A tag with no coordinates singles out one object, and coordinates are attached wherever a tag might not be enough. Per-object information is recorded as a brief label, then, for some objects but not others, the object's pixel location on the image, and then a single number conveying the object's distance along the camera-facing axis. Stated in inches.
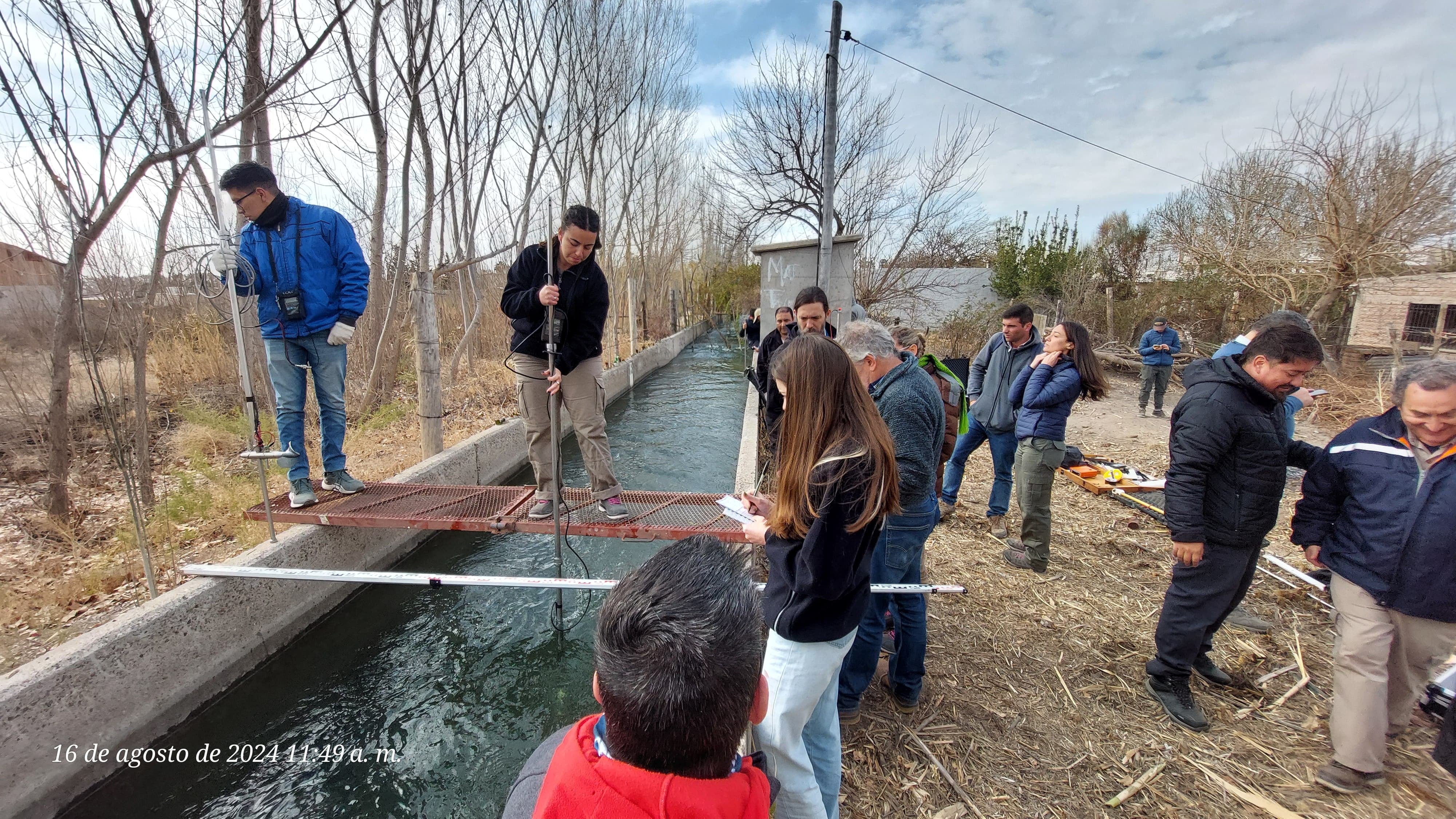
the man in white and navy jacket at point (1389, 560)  80.3
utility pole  271.4
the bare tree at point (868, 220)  518.6
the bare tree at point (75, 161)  136.4
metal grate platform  144.1
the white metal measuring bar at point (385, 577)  117.2
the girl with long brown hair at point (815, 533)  61.0
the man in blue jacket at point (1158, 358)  345.7
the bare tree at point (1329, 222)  375.2
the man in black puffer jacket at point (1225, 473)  91.4
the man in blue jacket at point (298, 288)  135.3
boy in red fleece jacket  33.4
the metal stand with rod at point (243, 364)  116.9
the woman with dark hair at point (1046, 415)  147.1
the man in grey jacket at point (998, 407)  171.9
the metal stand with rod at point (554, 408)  126.7
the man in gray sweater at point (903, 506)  81.4
